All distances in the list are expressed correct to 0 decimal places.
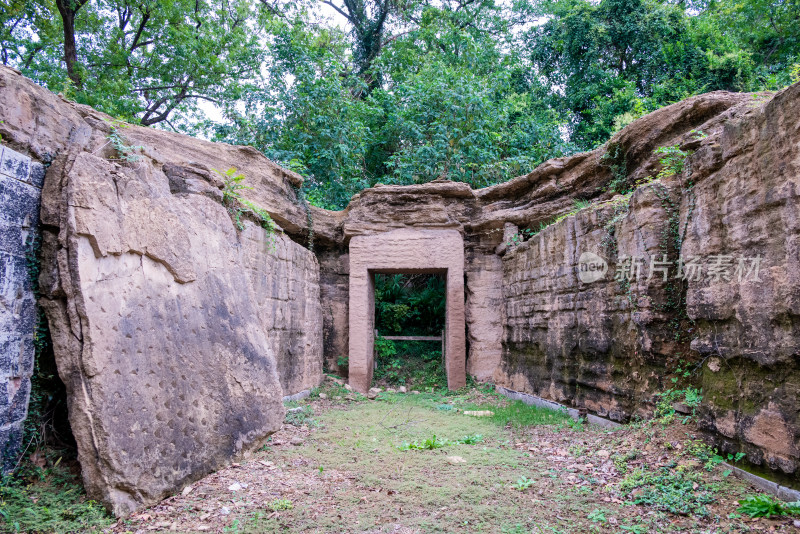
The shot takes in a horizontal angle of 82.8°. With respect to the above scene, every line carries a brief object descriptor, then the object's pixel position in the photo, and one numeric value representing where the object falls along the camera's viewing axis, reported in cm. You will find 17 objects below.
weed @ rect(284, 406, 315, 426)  557
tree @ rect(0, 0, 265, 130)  1127
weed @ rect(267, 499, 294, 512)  313
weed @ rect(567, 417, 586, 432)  500
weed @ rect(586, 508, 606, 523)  285
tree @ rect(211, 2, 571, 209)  1139
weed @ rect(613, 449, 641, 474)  359
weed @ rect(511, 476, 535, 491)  345
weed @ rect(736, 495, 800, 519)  249
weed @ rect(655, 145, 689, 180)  433
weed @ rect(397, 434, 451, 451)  468
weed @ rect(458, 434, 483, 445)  490
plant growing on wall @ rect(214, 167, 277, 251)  557
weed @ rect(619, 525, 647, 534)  267
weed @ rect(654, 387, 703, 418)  363
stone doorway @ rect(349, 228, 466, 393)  853
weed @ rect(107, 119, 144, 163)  376
